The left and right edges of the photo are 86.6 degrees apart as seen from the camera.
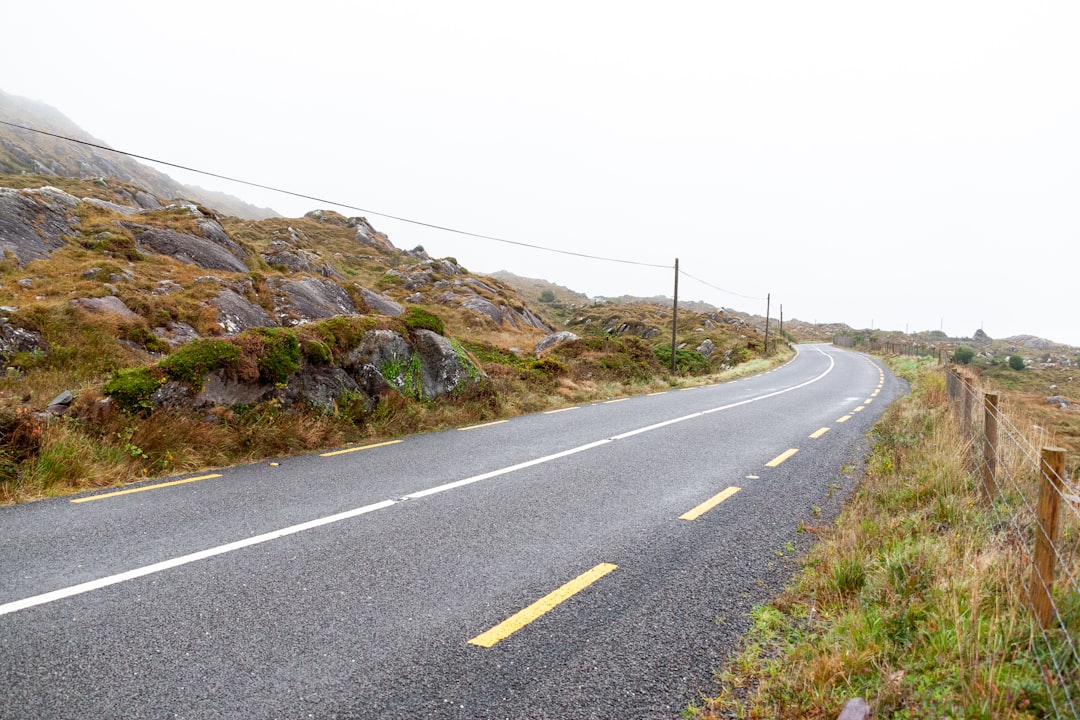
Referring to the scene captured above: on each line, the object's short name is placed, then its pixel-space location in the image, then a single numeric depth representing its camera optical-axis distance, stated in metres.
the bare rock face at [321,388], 10.06
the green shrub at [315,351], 10.53
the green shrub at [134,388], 8.12
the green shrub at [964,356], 55.25
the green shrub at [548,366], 18.34
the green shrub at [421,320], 13.37
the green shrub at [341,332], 11.10
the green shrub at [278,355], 9.74
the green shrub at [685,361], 31.36
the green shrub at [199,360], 8.82
